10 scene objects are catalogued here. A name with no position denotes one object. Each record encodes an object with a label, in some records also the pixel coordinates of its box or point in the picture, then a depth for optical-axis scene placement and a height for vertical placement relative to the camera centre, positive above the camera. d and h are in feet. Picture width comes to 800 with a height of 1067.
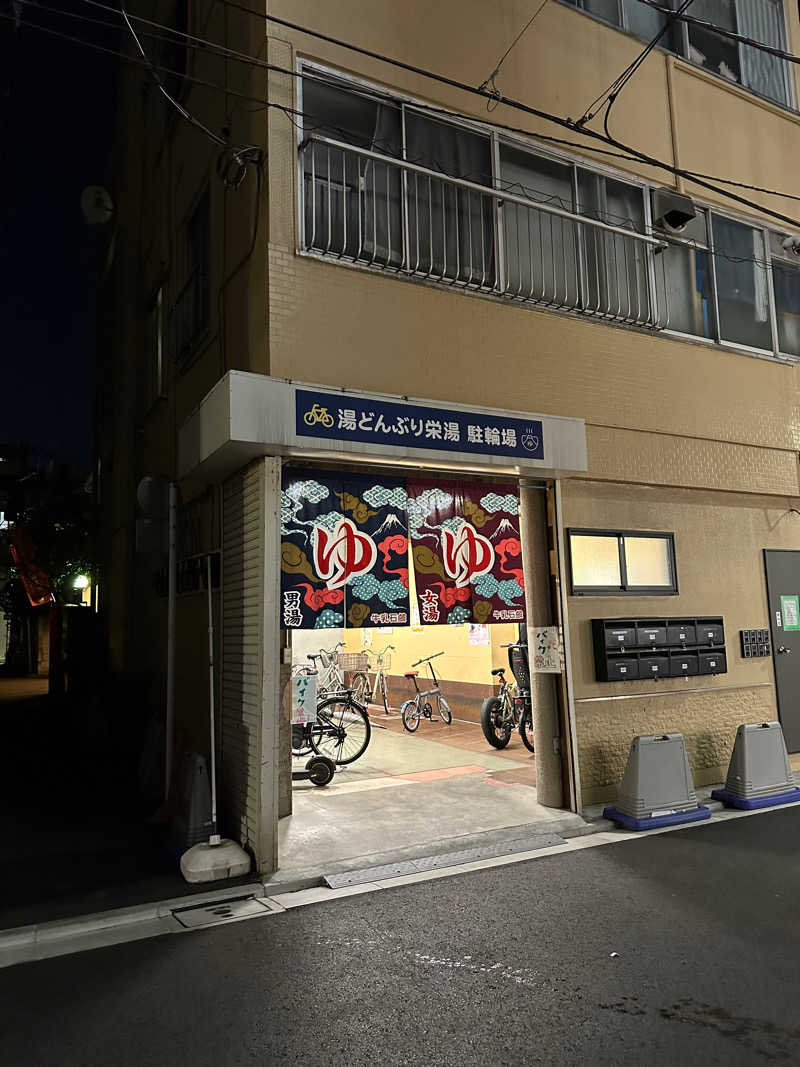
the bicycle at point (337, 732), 31.48 -4.37
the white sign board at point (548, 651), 25.93 -0.94
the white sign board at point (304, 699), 29.90 -2.70
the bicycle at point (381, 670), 52.44 -2.86
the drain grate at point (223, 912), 17.21 -6.54
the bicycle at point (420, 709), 43.78 -4.81
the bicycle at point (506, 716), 37.58 -4.55
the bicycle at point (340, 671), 46.70 -2.63
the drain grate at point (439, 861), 19.65 -6.52
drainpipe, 26.84 +0.63
